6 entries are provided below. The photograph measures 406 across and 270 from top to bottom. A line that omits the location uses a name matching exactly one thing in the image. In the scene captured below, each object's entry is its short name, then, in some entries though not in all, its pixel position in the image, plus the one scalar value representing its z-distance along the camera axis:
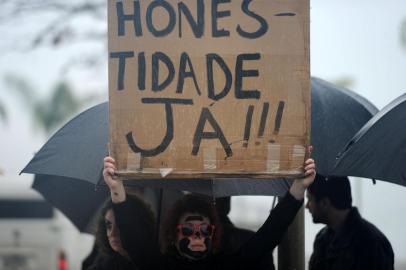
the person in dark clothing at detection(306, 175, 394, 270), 9.56
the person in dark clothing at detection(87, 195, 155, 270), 8.74
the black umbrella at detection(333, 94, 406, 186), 8.55
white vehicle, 28.48
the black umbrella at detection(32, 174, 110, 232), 11.24
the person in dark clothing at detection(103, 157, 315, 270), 8.20
